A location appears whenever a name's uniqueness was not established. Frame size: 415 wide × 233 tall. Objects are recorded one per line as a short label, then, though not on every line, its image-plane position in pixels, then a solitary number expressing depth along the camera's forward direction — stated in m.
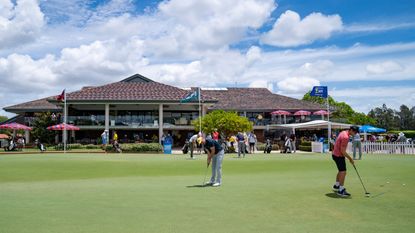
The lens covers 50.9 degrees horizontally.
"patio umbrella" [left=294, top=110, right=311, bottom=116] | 49.44
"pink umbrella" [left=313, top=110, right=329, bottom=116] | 49.74
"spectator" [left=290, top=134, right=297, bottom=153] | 33.88
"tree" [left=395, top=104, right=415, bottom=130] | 97.28
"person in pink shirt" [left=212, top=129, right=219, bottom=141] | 24.39
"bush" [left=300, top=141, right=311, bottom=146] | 37.81
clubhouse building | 43.91
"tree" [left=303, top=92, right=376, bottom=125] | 68.28
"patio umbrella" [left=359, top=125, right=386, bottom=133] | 41.55
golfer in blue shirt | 11.95
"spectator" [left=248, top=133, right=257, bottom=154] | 32.16
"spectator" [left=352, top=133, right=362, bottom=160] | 22.41
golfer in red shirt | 10.12
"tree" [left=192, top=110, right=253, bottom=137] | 35.53
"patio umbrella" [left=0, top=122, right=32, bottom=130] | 38.03
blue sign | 39.54
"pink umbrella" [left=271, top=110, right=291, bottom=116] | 47.63
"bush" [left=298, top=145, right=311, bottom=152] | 37.13
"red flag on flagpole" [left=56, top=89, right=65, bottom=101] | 38.06
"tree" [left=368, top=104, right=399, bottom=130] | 90.81
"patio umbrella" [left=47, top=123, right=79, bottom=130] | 38.31
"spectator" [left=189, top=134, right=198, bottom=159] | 25.17
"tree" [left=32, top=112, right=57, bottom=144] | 44.03
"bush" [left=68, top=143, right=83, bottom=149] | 37.03
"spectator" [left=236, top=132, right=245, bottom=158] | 26.84
